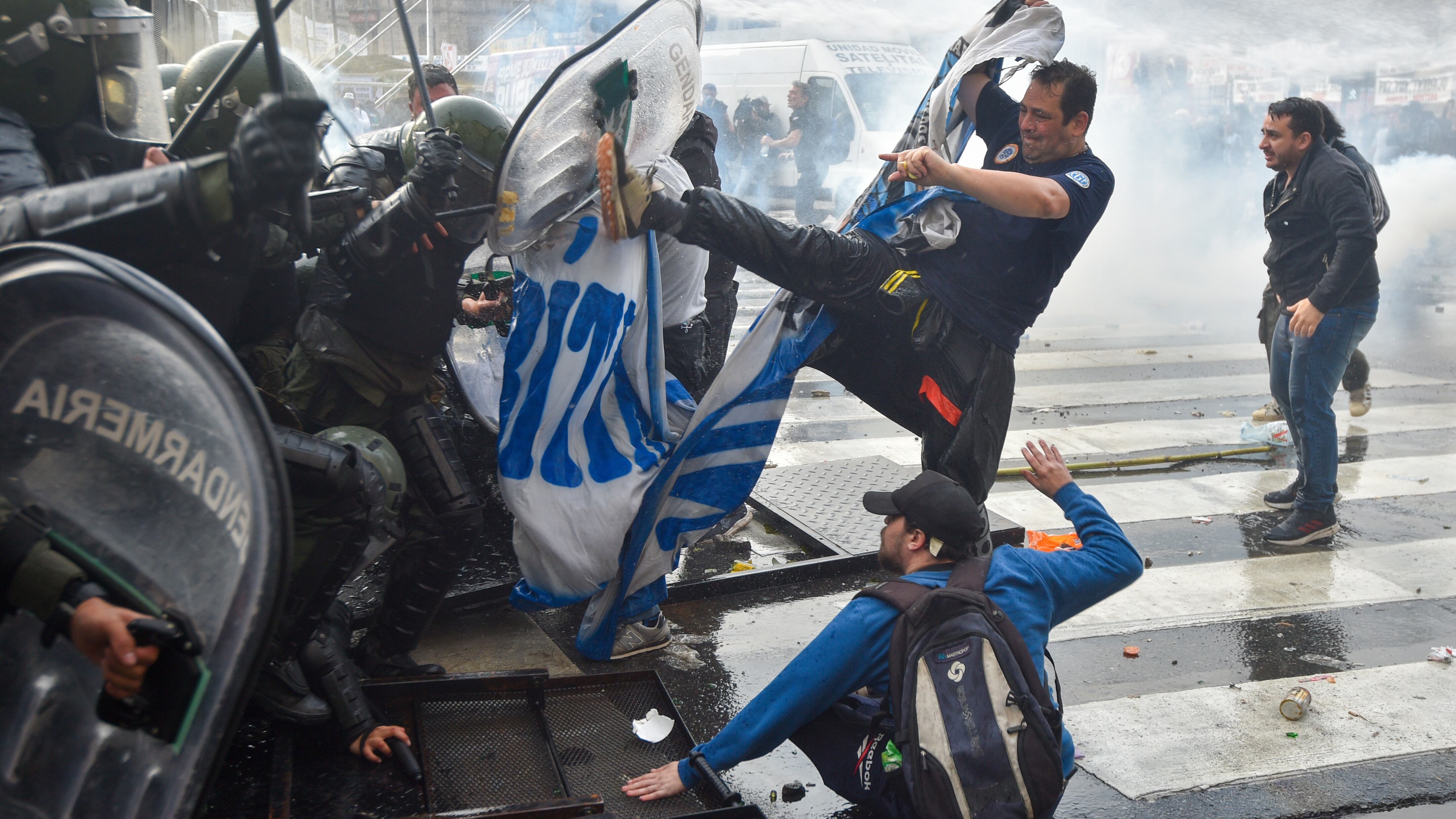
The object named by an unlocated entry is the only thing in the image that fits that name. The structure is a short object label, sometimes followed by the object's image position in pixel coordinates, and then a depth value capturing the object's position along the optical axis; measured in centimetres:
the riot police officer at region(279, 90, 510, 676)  281
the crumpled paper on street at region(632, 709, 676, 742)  303
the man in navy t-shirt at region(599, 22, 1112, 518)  320
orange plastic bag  473
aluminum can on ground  340
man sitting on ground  240
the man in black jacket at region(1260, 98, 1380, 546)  498
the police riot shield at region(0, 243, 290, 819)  138
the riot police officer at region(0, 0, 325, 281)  167
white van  1573
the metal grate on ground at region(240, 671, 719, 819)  258
